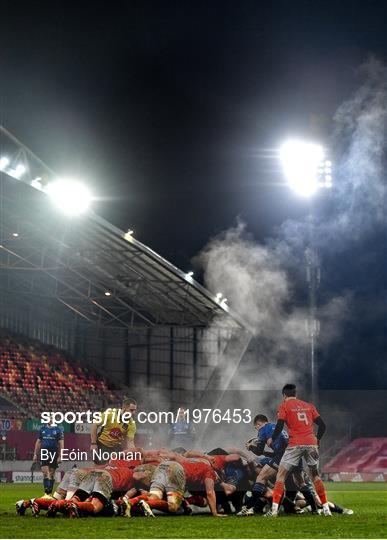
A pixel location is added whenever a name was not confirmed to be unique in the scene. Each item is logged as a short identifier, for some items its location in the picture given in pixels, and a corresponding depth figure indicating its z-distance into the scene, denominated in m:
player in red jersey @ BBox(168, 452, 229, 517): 15.69
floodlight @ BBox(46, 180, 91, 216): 36.34
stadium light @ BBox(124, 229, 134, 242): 39.81
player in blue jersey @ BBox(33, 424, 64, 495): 21.81
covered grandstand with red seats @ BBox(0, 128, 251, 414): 39.22
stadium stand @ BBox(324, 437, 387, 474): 48.88
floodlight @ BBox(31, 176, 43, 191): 35.16
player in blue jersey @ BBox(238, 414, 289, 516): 16.03
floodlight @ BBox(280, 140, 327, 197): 32.44
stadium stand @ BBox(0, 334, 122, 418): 43.25
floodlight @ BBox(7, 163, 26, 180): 34.15
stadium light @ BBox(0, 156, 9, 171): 33.34
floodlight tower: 32.09
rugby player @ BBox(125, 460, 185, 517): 15.23
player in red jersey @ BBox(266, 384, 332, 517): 15.27
